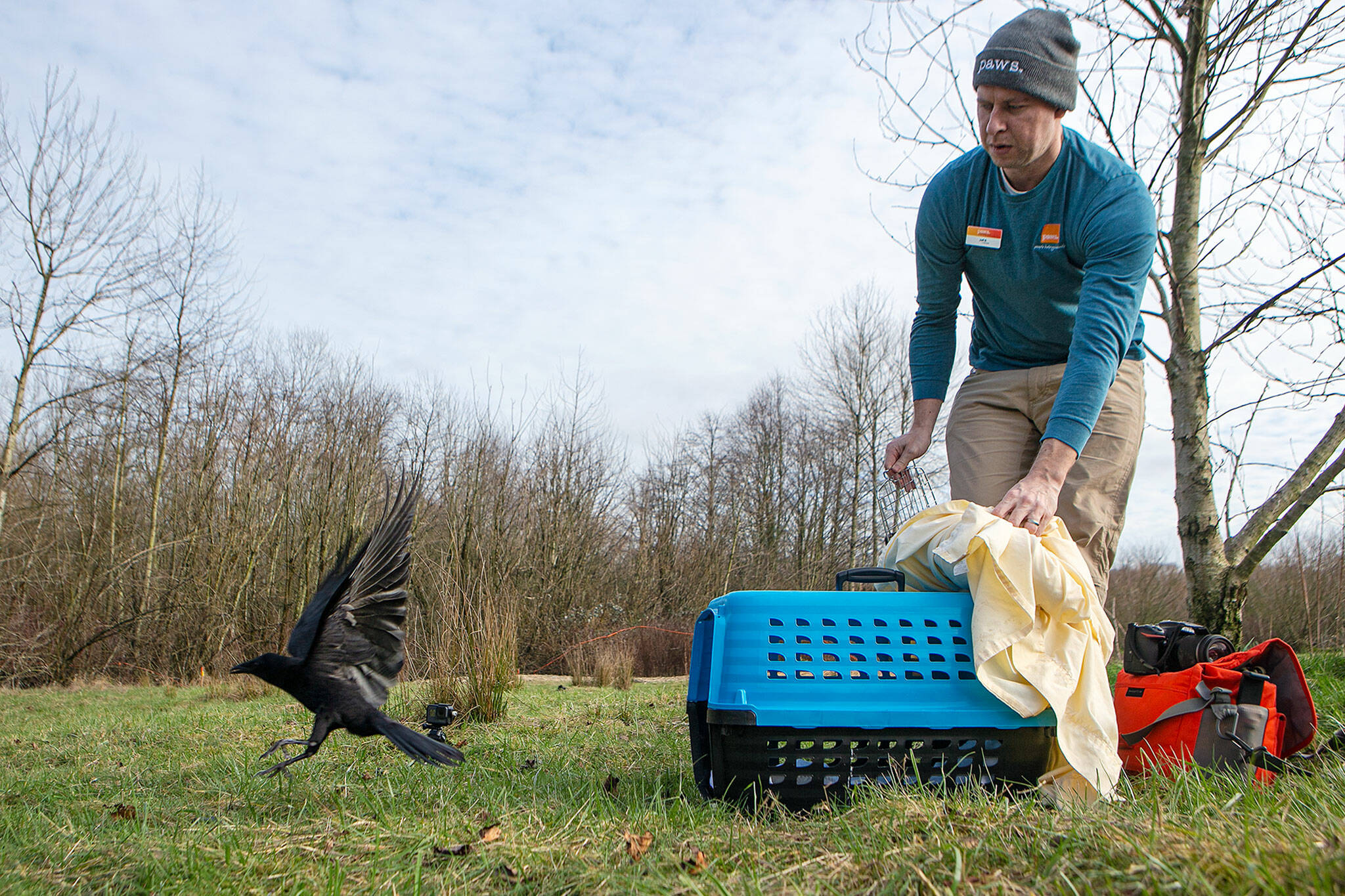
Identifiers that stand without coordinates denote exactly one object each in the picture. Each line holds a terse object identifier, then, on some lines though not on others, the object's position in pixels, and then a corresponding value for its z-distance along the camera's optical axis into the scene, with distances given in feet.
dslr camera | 7.95
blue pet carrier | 5.98
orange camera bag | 6.93
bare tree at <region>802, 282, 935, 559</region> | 73.92
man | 7.45
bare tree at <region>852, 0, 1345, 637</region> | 12.59
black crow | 10.07
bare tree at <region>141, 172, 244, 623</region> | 46.52
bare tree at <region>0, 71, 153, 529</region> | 38.01
